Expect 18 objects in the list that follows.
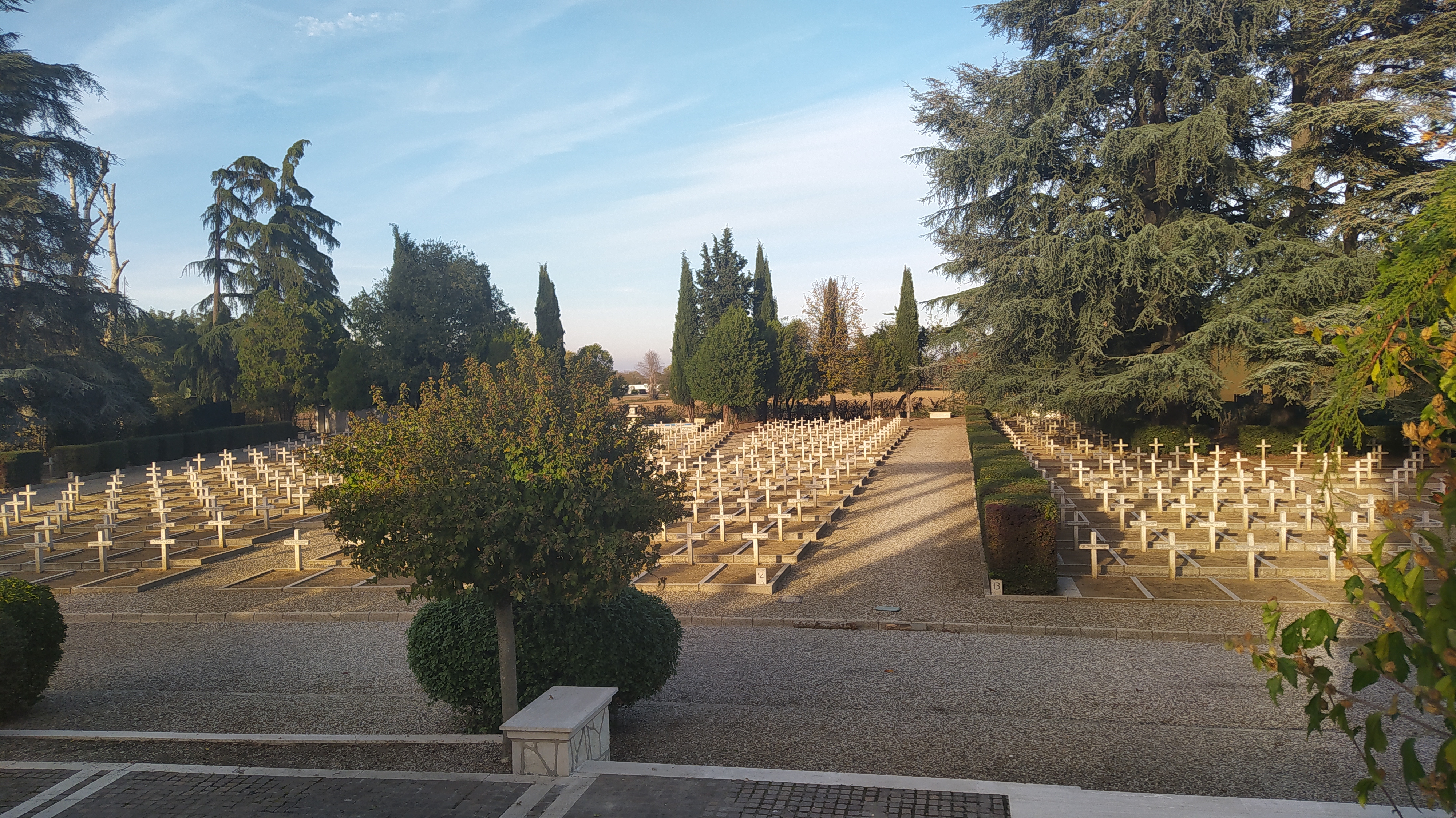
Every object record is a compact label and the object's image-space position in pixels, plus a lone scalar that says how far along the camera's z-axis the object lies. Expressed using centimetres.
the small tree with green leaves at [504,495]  519
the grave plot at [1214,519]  1042
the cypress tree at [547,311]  5550
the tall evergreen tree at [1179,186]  2183
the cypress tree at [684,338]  5328
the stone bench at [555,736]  492
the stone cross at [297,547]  1291
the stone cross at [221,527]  1505
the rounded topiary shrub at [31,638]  649
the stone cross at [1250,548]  1039
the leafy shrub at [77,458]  2822
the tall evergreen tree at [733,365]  4403
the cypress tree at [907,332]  5497
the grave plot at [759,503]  1204
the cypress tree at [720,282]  5753
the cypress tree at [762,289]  5959
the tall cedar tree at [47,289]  2709
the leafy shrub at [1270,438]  2541
